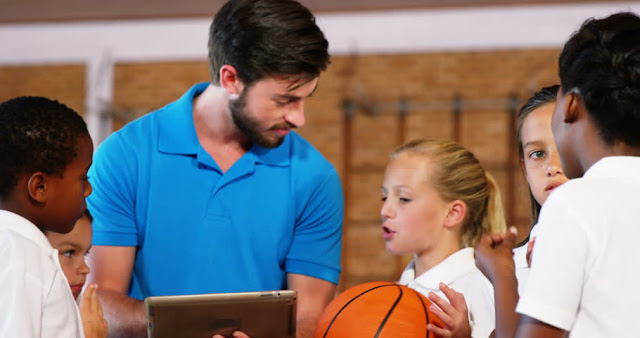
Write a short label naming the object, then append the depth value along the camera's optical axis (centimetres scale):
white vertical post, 665
